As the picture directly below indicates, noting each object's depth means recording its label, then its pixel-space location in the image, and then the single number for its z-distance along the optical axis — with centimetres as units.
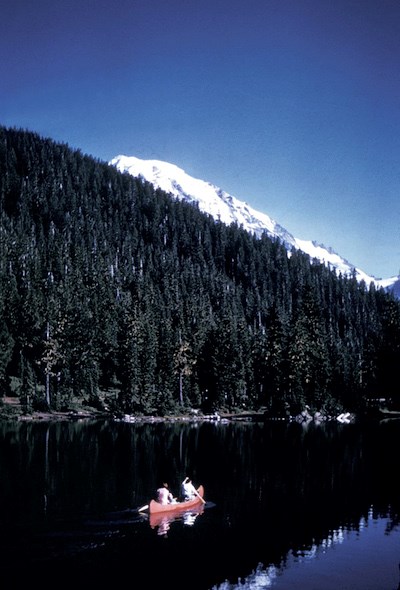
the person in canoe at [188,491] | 3981
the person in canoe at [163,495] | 3744
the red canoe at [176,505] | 3650
